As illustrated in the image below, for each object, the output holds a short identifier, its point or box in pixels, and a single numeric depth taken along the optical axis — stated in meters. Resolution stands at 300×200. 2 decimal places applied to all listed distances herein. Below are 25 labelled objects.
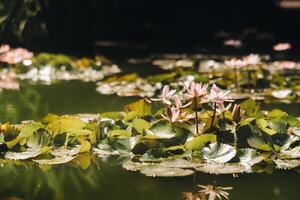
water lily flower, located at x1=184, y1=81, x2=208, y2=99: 3.74
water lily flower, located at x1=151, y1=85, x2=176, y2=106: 3.91
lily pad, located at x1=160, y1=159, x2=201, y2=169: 3.45
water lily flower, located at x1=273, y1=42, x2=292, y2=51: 6.70
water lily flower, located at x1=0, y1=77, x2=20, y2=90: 6.78
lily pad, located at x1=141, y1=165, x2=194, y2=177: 3.35
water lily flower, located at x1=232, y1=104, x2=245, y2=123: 4.01
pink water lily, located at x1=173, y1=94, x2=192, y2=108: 3.91
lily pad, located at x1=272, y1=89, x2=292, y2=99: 5.73
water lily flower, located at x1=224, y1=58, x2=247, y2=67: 5.46
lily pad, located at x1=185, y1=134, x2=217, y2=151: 3.65
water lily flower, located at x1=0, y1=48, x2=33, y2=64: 7.42
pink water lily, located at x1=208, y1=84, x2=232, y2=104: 3.74
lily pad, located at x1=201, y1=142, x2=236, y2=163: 3.49
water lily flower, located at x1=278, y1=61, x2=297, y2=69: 6.69
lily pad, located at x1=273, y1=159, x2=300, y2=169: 3.50
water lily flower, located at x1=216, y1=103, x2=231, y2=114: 3.89
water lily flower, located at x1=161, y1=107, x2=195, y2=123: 3.86
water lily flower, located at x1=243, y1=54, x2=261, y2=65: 5.46
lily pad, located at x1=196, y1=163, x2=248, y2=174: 3.36
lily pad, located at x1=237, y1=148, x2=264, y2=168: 3.51
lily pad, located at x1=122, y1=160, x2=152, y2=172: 3.48
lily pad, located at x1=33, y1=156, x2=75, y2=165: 3.57
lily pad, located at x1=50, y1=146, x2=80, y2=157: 3.68
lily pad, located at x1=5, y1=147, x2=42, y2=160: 3.65
